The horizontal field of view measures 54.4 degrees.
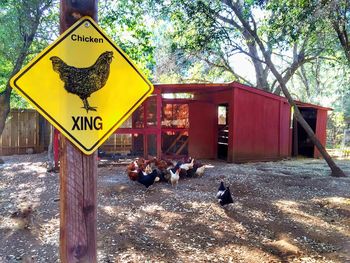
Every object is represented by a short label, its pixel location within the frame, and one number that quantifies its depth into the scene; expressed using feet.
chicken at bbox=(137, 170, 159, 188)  22.03
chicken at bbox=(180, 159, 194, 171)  25.46
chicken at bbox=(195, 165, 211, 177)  26.50
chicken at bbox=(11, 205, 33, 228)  15.58
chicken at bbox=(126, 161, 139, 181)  23.84
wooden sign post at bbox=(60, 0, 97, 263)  5.57
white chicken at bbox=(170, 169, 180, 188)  23.16
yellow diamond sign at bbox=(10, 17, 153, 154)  5.40
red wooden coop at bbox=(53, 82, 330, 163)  35.47
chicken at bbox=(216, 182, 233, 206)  17.97
